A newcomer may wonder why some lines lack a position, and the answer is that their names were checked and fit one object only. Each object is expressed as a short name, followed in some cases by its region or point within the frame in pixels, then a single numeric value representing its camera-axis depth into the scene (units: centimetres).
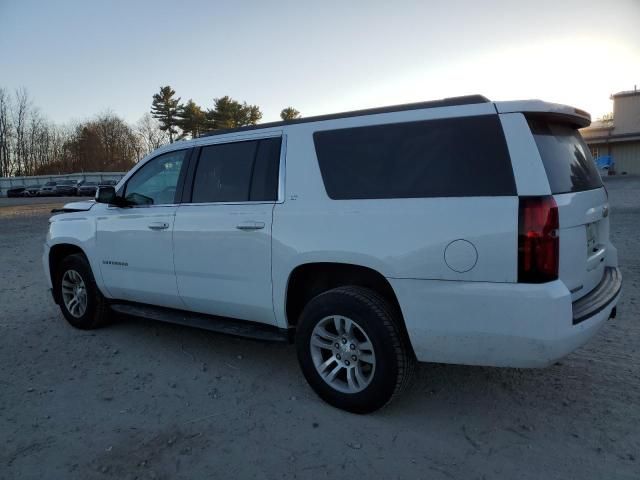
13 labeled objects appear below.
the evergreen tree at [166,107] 6644
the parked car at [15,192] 5231
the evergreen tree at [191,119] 6255
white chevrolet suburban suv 258
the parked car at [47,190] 4972
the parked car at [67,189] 4931
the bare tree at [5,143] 7388
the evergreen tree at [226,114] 5931
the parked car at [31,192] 5058
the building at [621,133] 4006
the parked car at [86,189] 4729
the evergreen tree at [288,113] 6453
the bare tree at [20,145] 7688
